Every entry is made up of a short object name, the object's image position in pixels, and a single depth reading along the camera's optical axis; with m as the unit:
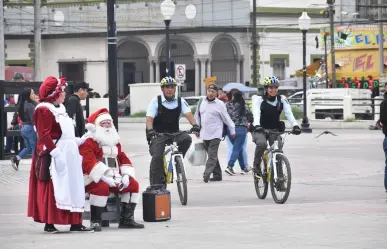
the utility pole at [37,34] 45.84
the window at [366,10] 72.97
